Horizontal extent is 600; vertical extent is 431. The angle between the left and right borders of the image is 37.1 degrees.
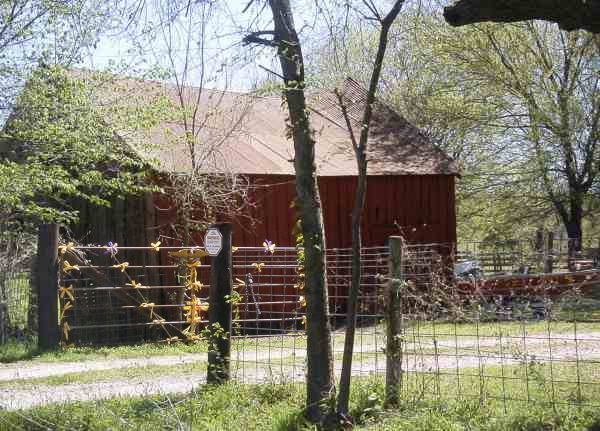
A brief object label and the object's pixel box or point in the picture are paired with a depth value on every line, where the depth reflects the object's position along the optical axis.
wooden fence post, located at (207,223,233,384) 9.50
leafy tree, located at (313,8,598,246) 27.62
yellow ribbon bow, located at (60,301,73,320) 14.77
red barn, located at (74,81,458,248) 19.34
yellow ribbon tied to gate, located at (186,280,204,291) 15.50
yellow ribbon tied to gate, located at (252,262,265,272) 14.53
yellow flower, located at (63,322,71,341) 14.59
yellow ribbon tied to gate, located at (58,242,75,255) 14.80
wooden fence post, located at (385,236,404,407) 8.08
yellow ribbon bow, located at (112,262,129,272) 14.88
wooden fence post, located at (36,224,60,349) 14.41
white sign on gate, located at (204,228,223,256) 9.78
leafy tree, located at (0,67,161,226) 14.29
